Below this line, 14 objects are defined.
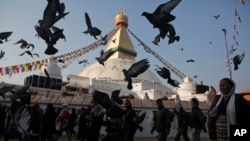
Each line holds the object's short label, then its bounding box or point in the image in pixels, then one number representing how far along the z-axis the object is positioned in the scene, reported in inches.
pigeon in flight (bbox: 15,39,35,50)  269.3
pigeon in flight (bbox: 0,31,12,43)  230.1
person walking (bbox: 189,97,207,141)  189.9
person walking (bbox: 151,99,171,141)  183.9
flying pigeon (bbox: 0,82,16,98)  273.5
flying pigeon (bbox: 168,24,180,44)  198.4
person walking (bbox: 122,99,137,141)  170.6
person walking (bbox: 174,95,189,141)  209.0
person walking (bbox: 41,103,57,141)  201.9
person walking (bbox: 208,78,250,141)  88.3
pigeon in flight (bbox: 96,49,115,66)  252.9
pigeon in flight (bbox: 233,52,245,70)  283.1
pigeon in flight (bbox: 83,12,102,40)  220.7
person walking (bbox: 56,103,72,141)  225.6
